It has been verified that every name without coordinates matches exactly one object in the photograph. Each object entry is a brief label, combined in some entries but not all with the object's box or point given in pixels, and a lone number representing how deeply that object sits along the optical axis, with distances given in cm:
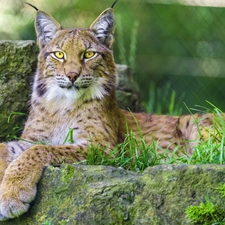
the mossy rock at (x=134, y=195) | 870
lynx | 1092
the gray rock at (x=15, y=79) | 1209
